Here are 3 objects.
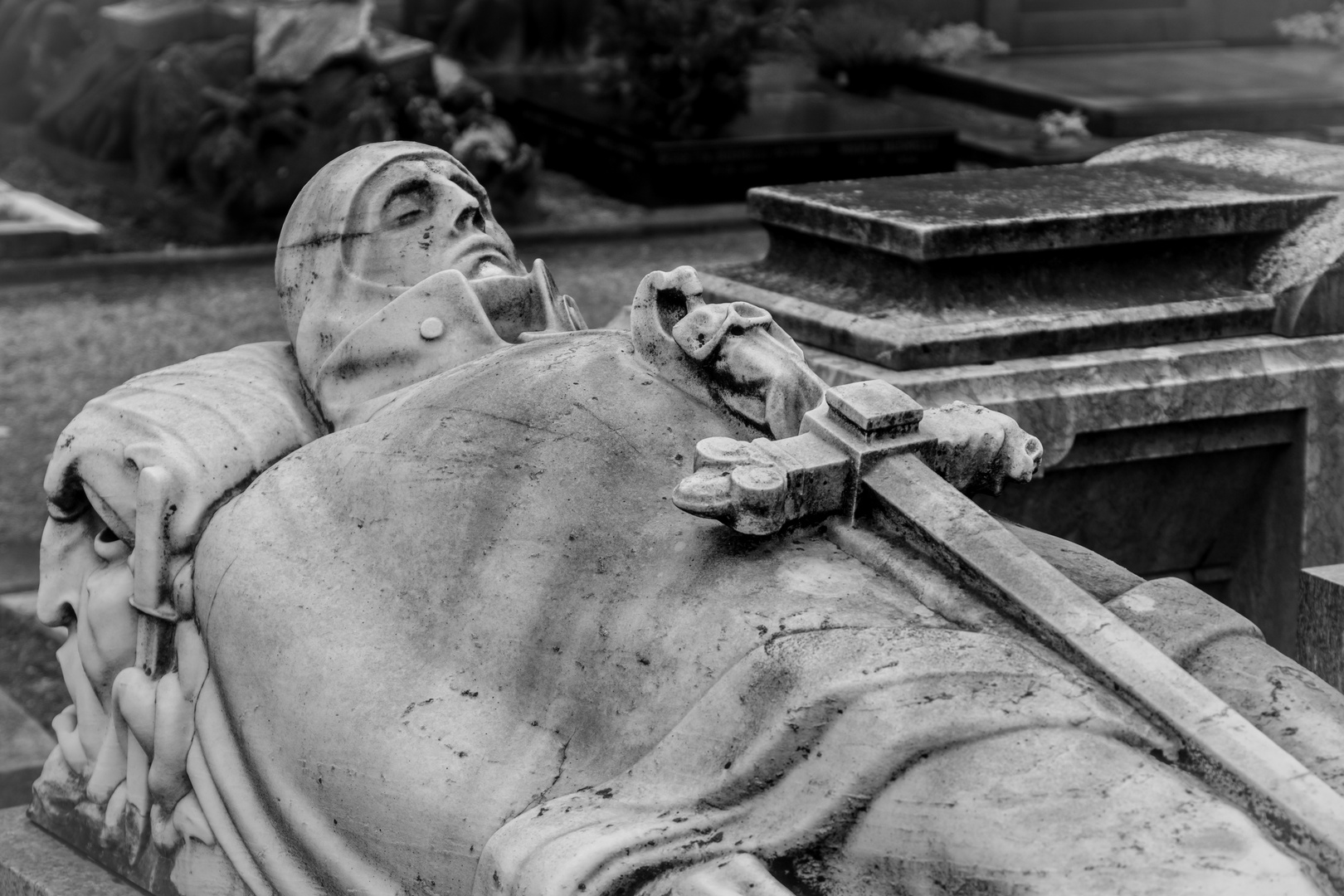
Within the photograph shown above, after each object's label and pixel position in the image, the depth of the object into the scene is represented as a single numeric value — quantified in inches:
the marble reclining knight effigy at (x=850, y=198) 158.4
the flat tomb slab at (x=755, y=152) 421.7
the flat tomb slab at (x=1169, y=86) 452.8
